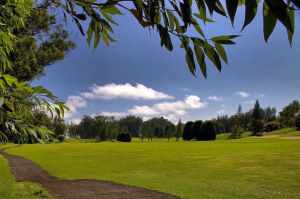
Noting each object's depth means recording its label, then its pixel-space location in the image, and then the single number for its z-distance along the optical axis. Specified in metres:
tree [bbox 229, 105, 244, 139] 75.12
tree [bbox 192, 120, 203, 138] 73.08
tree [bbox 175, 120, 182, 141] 87.45
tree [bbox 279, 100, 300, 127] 71.69
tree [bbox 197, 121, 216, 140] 67.36
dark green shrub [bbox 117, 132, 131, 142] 82.17
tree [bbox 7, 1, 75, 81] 11.06
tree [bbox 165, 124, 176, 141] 90.62
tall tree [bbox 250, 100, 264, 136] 78.11
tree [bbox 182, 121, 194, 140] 76.30
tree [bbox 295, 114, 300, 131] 68.59
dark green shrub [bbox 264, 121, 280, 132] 81.86
